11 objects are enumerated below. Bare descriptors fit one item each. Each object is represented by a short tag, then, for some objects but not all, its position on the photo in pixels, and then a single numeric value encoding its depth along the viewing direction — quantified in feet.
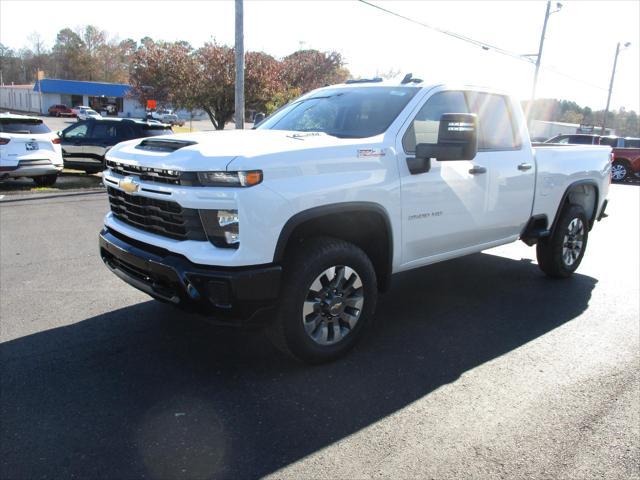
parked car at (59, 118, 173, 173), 46.88
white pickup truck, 10.46
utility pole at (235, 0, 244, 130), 43.60
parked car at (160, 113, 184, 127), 179.07
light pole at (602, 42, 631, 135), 145.48
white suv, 36.70
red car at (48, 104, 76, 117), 207.10
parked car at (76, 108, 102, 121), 178.74
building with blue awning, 233.96
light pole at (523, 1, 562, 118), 96.31
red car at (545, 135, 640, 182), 65.16
